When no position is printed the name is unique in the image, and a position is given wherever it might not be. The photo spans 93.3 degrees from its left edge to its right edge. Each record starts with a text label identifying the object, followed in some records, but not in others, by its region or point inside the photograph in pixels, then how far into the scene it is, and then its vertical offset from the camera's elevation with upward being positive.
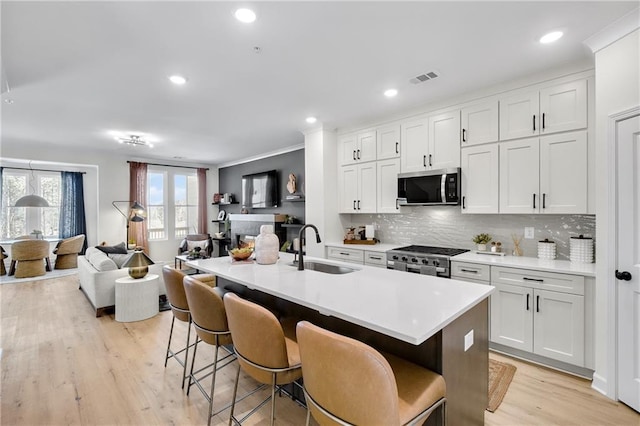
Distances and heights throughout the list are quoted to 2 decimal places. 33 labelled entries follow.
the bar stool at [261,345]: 1.48 -0.68
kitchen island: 1.36 -0.47
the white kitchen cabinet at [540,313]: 2.47 -0.90
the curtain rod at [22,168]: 6.64 +0.99
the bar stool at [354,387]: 1.07 -0.67
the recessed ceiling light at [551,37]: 2.21 +1.29
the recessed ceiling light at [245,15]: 1.94 +1.29
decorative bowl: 2.73 -0.38
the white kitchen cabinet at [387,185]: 4.02 +0.35
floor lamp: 6.39 -0.02
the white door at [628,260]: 2.09 -0.35
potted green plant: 3.43 -0.35
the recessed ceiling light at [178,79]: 2.91 +1.30
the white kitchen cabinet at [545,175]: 2.67 +0.34
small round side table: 3.87 -1.13
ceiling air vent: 2.87 +1.30
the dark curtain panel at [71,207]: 7.12 +0.13
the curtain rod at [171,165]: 7.48 +1.20
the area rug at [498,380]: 2.21 -1.39
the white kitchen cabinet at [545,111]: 2.65 +0.93
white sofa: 4.03 -0.92
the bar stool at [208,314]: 1.93 -0.67
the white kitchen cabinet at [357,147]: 4.27 +0.94
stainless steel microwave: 3.41 +0.28
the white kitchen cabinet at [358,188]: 4.28 +0.34
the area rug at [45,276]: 5.85 -1.31
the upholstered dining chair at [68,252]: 6.69 -0.88
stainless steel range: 3.21 -0.55
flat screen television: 6.57 +0.50
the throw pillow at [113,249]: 5.09 -0.64
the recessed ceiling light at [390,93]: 3.24 +1.29
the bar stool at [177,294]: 2.35 -0.65
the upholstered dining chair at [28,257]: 6.00 -0.91
